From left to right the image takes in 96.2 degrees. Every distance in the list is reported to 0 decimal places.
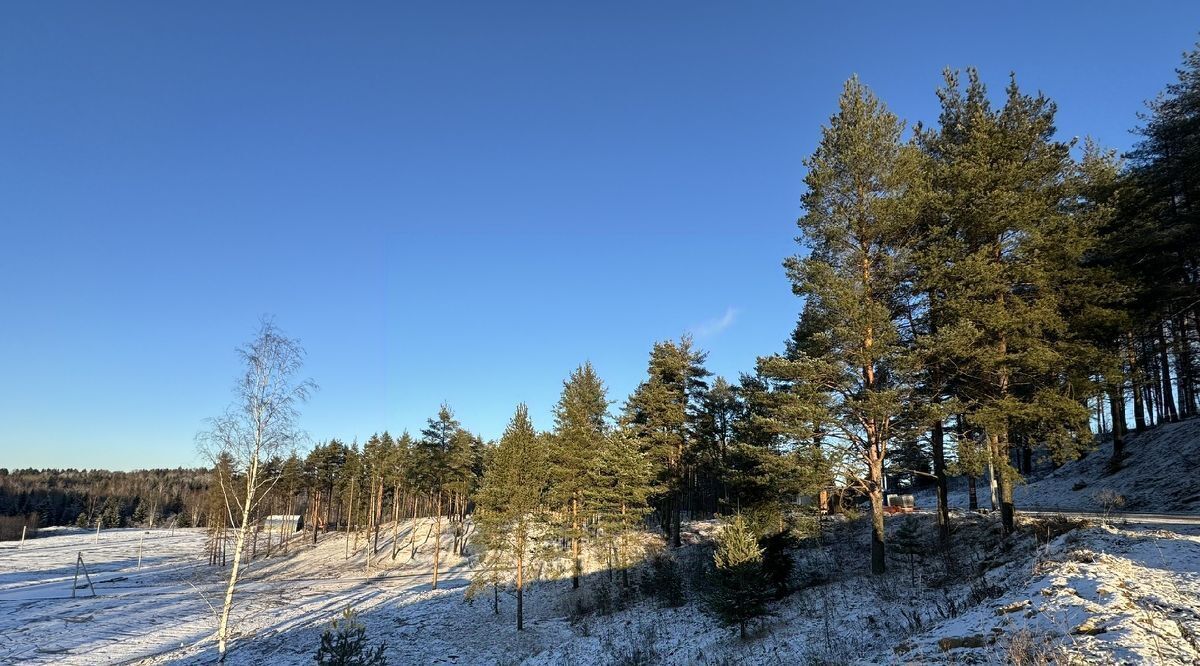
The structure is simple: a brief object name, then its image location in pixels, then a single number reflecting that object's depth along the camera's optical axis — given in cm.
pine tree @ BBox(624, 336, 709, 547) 3272
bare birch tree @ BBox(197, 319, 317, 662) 1947
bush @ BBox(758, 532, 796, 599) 1780
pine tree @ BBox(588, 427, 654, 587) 2919
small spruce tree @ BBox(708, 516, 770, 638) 1525
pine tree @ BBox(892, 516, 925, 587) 1698
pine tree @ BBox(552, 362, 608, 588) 3020
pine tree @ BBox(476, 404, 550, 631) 2838
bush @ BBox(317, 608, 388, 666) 1288
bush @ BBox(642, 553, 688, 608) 2288
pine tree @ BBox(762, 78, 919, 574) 1642
